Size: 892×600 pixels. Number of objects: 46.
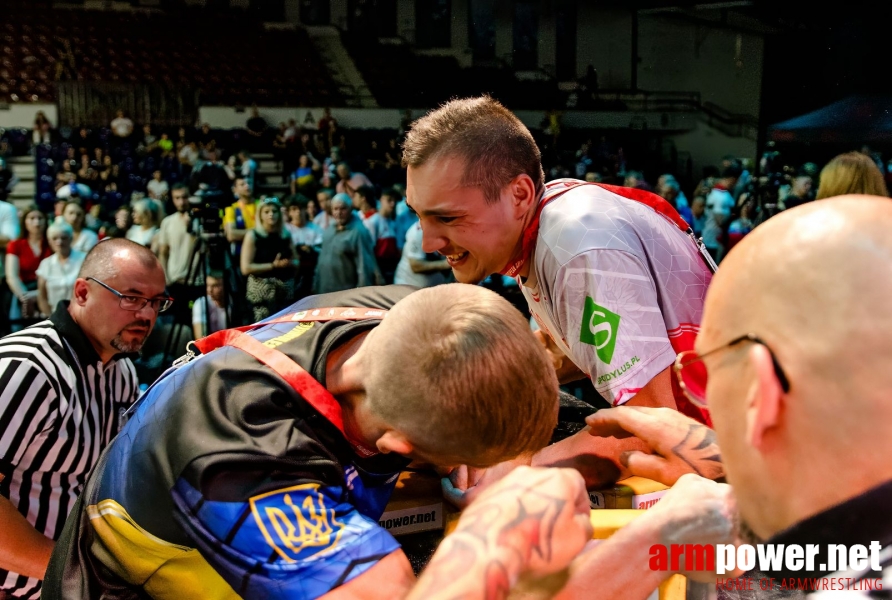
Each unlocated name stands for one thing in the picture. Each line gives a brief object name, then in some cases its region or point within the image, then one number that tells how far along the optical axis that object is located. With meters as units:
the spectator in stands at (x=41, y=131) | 11.32
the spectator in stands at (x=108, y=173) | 10.36
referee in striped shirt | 2.07
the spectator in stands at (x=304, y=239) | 6.64
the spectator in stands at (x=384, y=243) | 7.22
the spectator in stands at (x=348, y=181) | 7.71
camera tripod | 4.99
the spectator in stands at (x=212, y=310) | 5.41
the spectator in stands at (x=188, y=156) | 10.79
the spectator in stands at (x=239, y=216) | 6.85
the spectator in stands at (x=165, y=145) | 11.33
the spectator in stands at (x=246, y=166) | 10.00
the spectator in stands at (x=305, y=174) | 9.95
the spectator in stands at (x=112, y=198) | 9.33
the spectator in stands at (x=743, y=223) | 7.55
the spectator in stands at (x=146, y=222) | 6.64
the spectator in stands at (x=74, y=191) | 8.65
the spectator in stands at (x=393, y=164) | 11.48
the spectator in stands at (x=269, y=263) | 5.82
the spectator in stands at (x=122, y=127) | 11.51
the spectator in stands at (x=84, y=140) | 11.09
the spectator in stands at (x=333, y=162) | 10.45
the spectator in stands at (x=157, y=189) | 9.90
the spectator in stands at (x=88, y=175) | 10.25
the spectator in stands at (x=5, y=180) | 7.49
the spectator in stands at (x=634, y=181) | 8.38
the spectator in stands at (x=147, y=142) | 11.22
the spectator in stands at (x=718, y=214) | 8.25
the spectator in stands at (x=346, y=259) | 6.06
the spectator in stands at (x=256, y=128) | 12.56
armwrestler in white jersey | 1.56
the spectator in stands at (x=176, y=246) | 6.29
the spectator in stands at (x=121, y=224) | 6.94
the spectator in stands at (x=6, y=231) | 6.28
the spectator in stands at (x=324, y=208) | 7.62
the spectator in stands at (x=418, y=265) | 6.16
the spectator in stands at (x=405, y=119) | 12.96
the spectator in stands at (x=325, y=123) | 12.10
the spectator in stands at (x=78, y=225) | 6.53
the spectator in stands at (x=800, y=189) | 7.12
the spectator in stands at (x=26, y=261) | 6.21
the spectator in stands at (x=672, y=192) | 8.23
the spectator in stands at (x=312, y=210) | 8.12
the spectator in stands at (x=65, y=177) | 9.73
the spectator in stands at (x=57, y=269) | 6.03
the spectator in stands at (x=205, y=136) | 11.90
